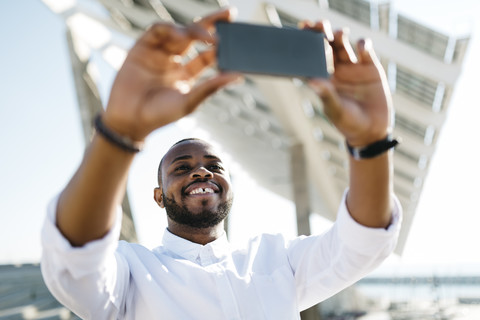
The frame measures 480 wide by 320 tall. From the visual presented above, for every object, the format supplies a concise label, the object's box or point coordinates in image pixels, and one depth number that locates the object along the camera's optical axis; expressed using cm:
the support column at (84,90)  815
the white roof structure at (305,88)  750
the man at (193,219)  119
